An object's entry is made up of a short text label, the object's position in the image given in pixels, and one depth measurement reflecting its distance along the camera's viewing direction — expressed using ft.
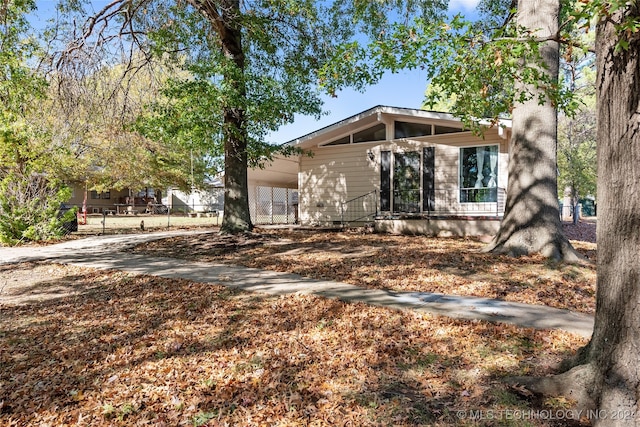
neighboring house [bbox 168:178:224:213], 119.01
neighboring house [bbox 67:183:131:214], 117.40
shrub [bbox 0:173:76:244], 33.60
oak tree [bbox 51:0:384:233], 27.61
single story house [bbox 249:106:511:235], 38.60
